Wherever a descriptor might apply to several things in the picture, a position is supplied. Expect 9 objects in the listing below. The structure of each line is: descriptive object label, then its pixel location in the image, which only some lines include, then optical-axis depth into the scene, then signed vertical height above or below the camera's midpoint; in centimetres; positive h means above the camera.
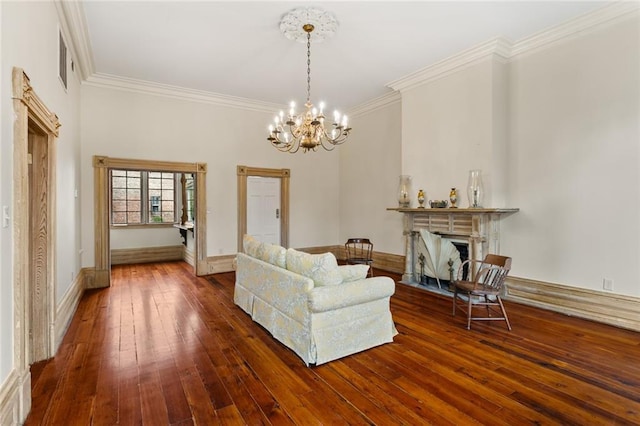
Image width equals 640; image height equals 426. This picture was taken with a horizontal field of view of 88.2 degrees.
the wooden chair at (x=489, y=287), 368 -90
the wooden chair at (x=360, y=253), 570 -91
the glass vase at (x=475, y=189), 463 +27
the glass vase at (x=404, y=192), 576 +29
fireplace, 470 -32
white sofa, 290 -93
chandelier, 380 +222
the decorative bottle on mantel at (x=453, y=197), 498 +17
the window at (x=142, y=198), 822 +27
